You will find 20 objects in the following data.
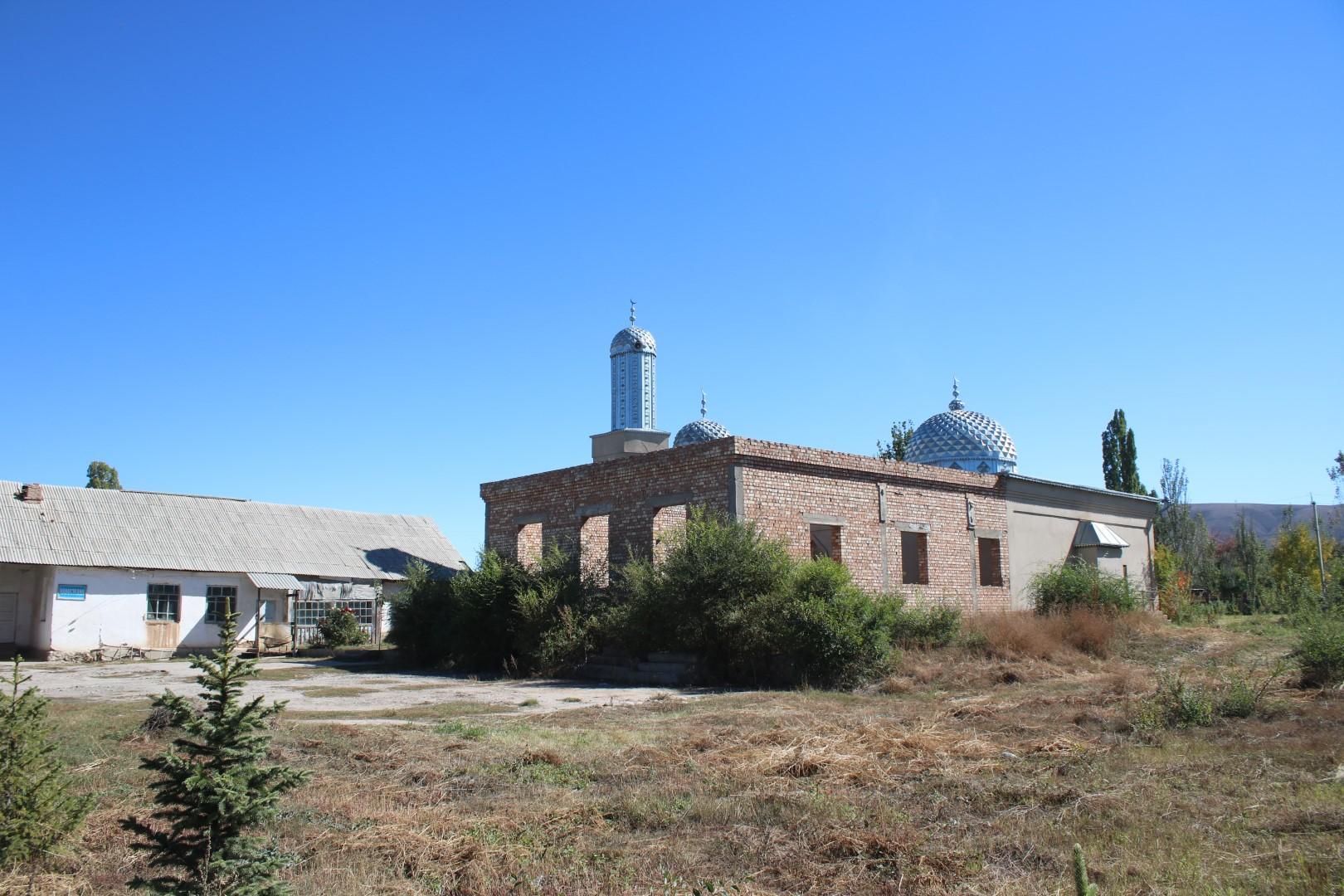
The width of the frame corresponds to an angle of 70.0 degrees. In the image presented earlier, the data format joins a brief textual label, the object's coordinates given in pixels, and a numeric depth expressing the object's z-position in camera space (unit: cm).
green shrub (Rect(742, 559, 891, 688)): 1480
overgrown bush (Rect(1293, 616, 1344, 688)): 1164
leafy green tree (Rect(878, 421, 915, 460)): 4264
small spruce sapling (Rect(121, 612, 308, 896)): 407
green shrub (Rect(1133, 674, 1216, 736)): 922
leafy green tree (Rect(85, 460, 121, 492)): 4781
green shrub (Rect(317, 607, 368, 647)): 2841
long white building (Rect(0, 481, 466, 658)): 2519
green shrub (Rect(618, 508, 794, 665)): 1597
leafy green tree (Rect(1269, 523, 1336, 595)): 4162
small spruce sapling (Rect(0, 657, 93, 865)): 493
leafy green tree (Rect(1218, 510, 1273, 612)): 3338
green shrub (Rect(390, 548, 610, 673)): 1809
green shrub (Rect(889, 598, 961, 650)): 1689
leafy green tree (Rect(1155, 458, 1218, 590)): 4209
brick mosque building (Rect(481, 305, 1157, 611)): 1897
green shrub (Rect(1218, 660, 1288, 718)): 964
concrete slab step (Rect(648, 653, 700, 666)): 1636
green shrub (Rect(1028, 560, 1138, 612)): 2100
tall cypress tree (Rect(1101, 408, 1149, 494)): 4378
